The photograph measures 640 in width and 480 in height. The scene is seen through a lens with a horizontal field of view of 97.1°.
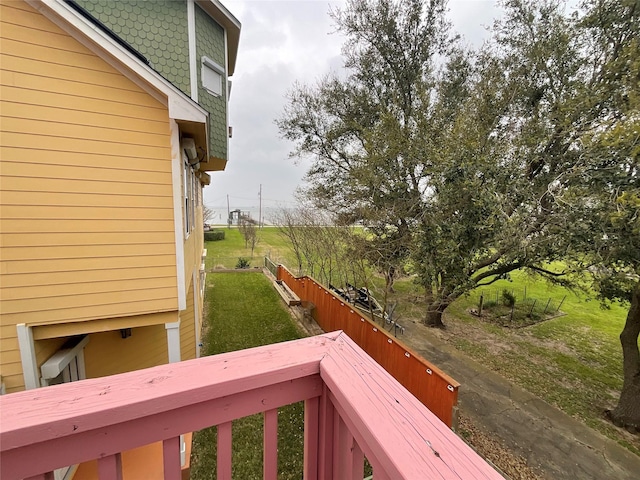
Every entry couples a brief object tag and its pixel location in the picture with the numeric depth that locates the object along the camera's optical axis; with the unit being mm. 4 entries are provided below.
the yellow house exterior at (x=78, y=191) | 3195
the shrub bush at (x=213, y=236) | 33031
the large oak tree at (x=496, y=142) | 5383
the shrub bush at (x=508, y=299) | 12758
